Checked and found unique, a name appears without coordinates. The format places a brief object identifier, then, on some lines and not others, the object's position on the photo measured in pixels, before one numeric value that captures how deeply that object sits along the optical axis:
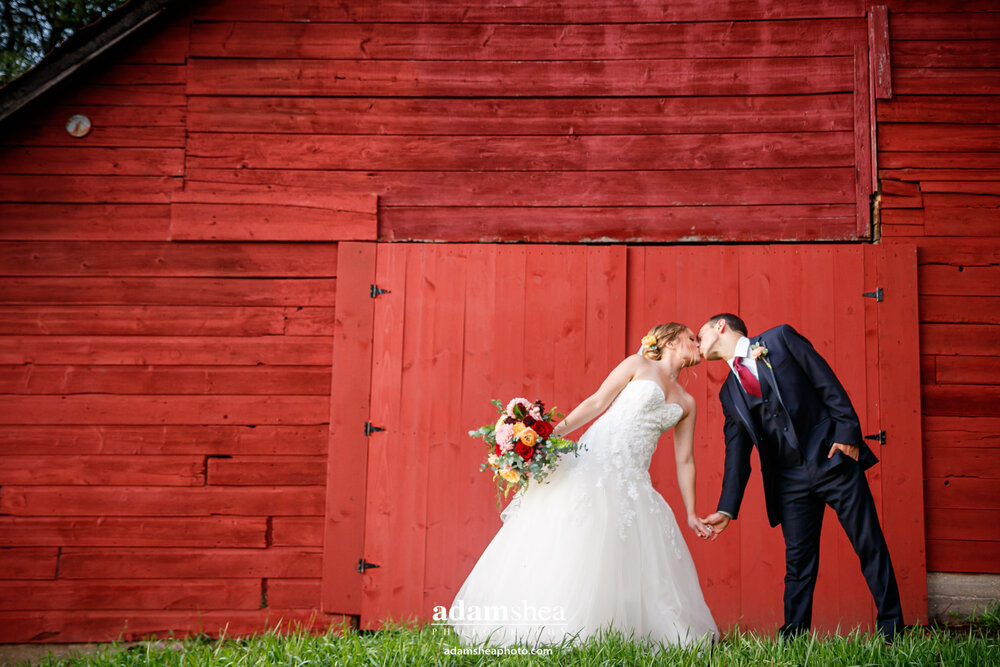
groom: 4.27
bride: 3.99
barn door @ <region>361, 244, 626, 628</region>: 5.26
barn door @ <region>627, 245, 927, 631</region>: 5.11
